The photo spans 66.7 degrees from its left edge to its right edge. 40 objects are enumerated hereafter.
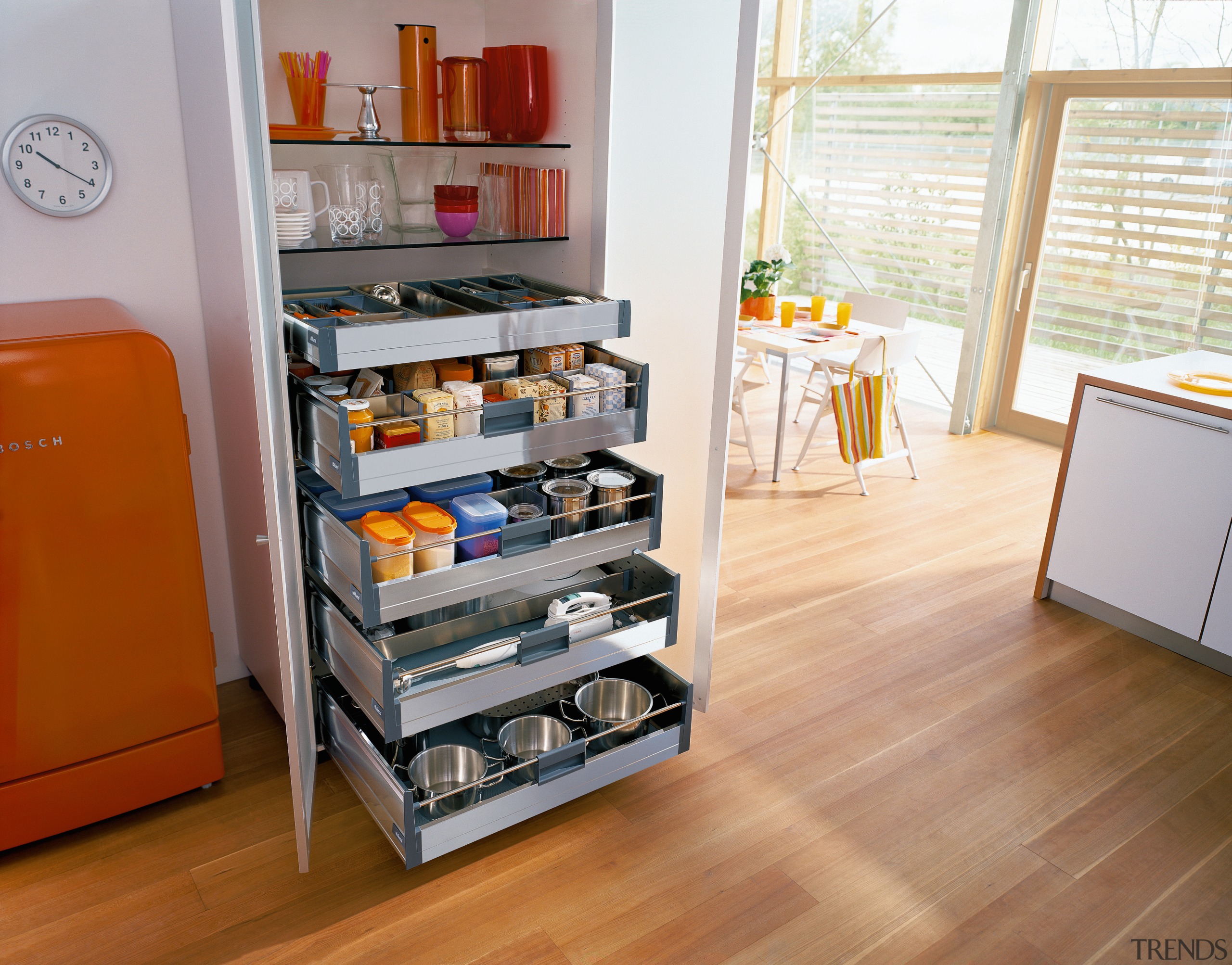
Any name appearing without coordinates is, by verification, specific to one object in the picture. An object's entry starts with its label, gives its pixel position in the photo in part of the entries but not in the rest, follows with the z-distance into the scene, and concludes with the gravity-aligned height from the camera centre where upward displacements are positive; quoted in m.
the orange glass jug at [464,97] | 2.13 +0.16
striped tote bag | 4.39 -1.04
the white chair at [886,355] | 4.46 -0.77
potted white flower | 4.79 -0.49
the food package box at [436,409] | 1.86 -0.45
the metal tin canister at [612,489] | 2.11 -0.67
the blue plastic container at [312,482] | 2.02 -0.66
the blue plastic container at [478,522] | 1.95 -0.70
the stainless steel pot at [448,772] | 2.09 -1.33
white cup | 1.97 -0.06
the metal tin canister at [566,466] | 2.21 -0.66
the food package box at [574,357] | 2.11 -0.39
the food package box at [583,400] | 2.04 -0.47
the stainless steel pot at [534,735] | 2.24 -1.30
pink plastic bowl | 2.19 -0.12
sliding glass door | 4.45 -0.23
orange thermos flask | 2.15 +0.20
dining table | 4.35 -0.71
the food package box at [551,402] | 1.98 -0.46
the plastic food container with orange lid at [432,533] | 1.88 -0.69
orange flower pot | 4.79 -0.62
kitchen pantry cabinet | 1.77 -0.60
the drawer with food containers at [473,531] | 1.84 -0.72
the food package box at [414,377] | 1.97 -0.42
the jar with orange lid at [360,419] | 1.77 -0.45
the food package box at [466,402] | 1.90 -0.45
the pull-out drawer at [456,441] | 1.78 -0.53
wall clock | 2.02 -0.02
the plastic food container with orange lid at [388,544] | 1.81 -0.70
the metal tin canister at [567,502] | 2.06 -0.69
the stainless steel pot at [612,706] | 2.30 -1.27
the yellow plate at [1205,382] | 3.00 -0.58
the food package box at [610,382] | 2.09 -0.44
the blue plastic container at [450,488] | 2.04 -0.67
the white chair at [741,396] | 4.68 -1.05
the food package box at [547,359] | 2.08 -0.39
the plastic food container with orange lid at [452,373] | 2.01 -0.41
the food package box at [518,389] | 1.96 -0.43
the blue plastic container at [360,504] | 1.92 -0.67
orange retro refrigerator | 1.82 -0.86
